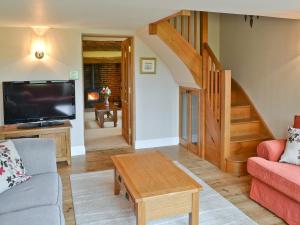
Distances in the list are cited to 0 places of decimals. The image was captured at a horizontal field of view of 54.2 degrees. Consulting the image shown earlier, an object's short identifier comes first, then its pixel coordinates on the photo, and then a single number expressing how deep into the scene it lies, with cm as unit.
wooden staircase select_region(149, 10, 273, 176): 396
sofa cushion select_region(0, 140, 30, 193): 233
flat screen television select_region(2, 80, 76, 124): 412
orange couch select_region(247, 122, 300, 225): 254
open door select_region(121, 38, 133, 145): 526
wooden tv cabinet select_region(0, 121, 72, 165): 397
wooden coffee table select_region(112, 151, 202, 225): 225
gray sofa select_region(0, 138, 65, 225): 189
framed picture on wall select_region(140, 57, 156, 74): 508
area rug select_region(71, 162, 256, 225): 268
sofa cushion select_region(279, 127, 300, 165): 294
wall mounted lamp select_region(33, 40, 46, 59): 444
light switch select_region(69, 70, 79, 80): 469
